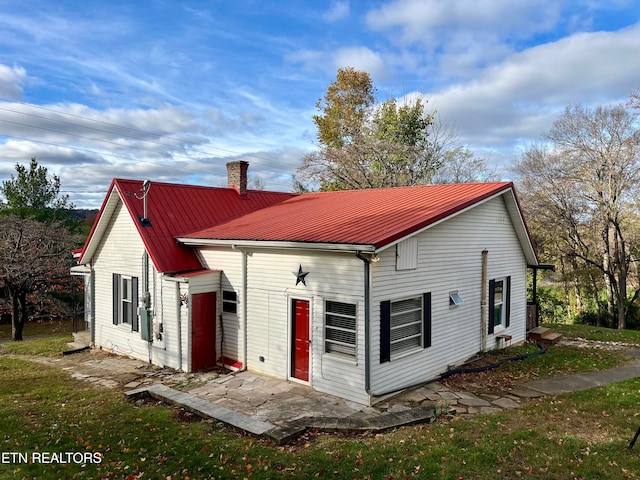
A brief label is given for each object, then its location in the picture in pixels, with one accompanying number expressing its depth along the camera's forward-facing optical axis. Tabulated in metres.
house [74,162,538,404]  9.00
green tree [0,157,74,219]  26.73
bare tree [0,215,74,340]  19.06
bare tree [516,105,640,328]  20.64
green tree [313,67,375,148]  32.50
